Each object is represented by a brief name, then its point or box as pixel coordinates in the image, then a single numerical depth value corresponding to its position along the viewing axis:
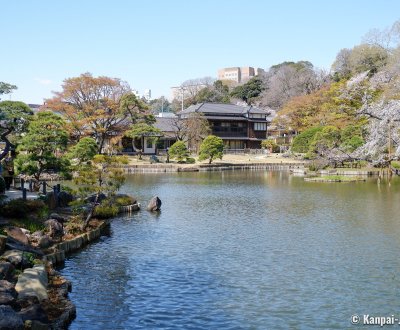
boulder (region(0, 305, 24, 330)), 8.04
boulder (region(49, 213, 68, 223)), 17.77
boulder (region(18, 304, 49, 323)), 8.82
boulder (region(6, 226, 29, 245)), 14.05
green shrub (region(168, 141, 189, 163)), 56.28
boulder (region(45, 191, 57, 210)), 20.73
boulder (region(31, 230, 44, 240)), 15.13
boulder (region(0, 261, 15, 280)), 10.66
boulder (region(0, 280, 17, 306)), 9.20
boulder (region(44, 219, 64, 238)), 16.19
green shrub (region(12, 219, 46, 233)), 16.26
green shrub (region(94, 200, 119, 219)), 21.72
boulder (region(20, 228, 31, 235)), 15.23
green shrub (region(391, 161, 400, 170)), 45.58
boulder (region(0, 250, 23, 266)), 11.77
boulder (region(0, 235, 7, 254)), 12.32
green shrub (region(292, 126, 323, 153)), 57.12
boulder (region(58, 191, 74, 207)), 21.75
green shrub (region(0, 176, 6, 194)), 19.03
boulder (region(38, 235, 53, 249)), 14.80
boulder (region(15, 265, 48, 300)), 10.06
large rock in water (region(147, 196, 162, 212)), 24.95
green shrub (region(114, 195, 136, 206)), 24.77
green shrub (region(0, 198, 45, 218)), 17.17
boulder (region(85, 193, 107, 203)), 22.06
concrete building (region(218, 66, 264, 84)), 178.57
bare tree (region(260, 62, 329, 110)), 82.38
